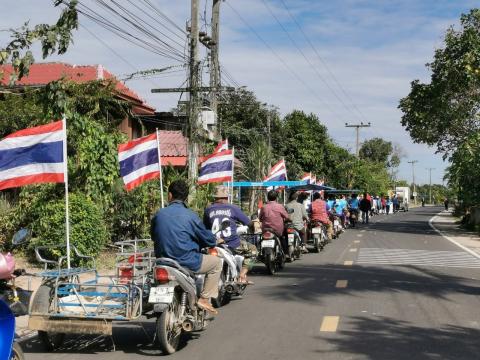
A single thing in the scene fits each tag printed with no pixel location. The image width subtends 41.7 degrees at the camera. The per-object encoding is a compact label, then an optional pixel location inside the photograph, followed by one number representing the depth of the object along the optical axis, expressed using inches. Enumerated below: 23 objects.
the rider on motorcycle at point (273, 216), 542.0
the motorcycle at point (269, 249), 522.0
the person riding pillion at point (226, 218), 415.5
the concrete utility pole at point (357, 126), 2999.3
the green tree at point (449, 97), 1127.6
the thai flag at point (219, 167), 684.7
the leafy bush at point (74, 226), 506.0
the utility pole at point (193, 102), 778.2
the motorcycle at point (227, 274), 382.3
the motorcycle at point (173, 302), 268.4
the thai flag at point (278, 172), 1053.8
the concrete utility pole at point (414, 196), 5317.9
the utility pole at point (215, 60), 925.8
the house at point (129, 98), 1127.0
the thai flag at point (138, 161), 414.6
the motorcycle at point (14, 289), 230.2
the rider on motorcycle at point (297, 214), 653.9
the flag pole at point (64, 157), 326.2
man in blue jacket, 290.0
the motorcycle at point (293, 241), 614.1
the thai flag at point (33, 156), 307.6
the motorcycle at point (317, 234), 749.3
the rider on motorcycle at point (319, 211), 781.4
